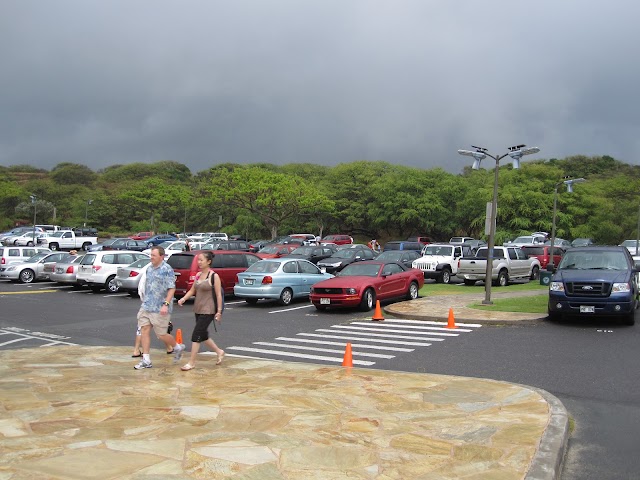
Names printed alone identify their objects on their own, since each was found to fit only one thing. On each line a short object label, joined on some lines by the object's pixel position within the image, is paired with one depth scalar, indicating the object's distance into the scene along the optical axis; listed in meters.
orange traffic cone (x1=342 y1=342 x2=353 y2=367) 10.23
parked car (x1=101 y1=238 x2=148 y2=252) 44.72
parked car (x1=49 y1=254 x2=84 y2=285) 26.00
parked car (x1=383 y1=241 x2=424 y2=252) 39.19
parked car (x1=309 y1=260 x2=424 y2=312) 18.47
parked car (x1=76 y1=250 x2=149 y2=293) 24.73
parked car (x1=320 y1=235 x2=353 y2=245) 58.29
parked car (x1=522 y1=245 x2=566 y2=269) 33.50
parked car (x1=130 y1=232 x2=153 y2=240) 66.14
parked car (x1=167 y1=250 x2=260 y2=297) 20.92
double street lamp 19.38
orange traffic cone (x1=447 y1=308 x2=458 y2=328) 15.36
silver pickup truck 27.08
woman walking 9.72
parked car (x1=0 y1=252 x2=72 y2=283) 29.02
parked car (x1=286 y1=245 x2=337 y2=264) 32.34
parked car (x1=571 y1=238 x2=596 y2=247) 44.96
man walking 9.78
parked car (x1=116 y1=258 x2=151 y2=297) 22.86
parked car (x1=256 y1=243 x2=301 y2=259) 33.84
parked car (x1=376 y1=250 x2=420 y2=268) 27.92
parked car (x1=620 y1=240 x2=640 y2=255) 40.88
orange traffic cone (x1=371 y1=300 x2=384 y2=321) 16.98
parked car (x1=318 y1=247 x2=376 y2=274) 30.44
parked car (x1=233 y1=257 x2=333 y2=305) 20.12
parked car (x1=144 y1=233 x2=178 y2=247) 57.70
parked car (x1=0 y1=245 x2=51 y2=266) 30.06
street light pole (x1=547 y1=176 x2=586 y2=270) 31.38
